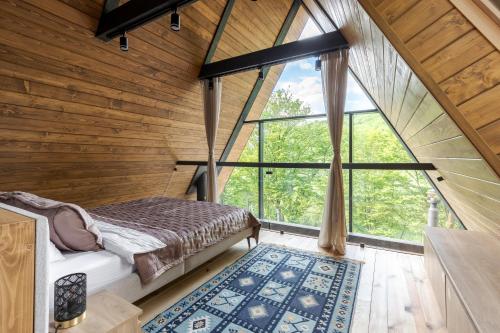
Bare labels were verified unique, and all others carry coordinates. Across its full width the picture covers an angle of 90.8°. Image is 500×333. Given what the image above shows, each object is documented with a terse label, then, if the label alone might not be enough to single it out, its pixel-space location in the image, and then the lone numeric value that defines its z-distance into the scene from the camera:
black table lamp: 1.08
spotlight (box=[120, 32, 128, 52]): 2.27
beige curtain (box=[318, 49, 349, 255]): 2.78
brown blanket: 1.86
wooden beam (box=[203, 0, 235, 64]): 3.23
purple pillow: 1.60
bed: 1.58
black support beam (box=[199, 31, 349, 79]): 2.70
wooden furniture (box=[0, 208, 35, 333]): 0.69
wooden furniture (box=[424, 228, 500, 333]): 1.10
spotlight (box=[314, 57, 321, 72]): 2.86
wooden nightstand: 1.08
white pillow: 1.46
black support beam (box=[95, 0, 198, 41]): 1.99
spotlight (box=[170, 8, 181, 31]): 1.97
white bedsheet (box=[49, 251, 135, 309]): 1.45
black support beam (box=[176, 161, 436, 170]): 2.65
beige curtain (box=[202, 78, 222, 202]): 3.59
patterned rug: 1.69
